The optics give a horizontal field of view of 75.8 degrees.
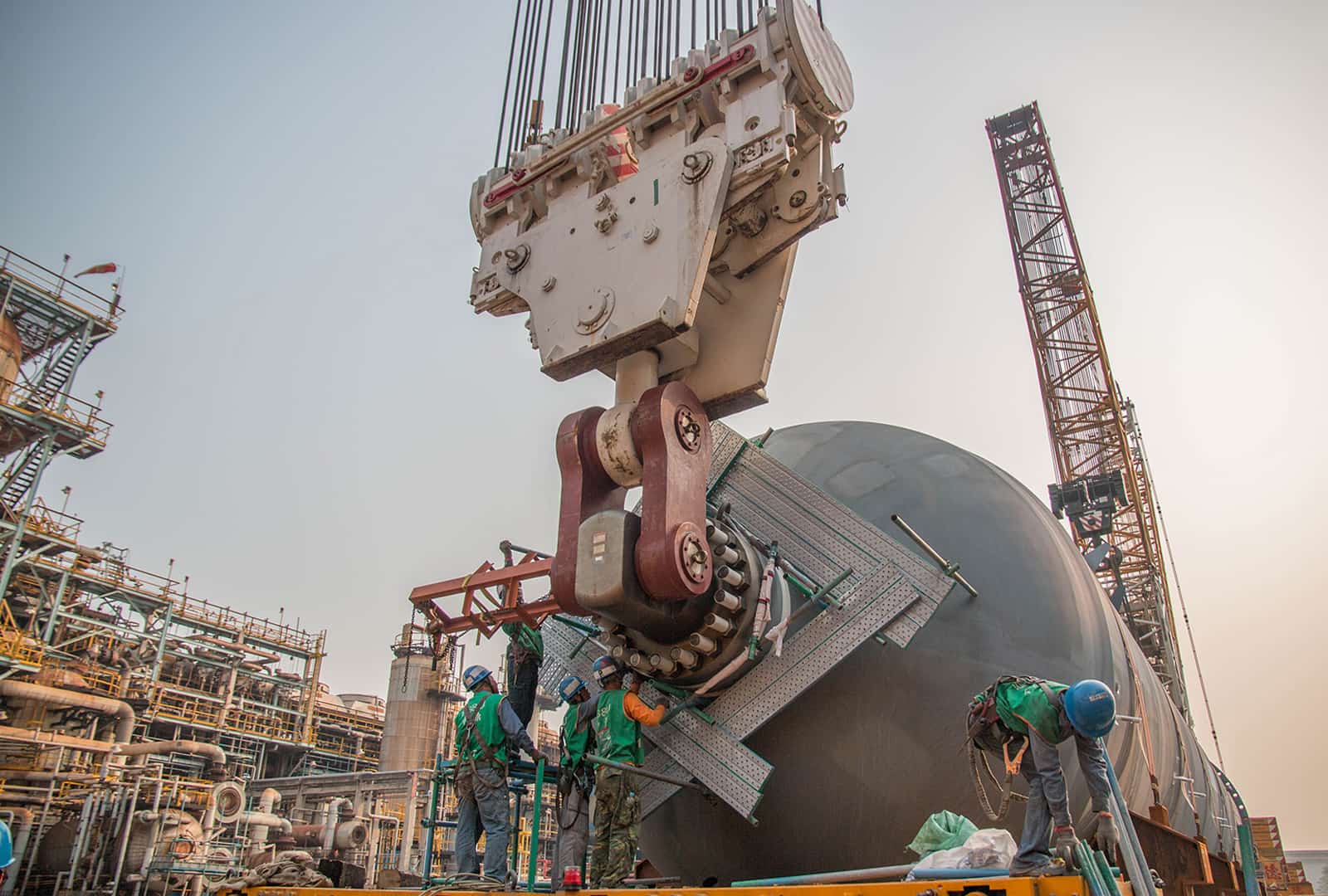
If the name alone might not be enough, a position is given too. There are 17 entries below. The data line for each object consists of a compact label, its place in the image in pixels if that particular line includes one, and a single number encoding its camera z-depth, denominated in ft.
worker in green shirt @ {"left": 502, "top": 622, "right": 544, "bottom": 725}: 22.88
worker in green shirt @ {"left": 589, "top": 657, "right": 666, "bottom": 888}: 17.16
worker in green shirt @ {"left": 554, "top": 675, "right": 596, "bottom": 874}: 18.53
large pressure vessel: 16.88
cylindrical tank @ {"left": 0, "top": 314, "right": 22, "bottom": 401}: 75.72
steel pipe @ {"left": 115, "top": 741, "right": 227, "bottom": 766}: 74.08
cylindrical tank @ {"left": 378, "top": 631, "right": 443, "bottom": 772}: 94.27
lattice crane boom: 67.15
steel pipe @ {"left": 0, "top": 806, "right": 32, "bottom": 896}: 56.18
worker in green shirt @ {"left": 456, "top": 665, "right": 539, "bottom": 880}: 19.36
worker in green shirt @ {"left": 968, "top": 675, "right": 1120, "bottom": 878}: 12.16
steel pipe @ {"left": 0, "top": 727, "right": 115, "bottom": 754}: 66.28
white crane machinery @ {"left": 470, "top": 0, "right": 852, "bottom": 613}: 17.56
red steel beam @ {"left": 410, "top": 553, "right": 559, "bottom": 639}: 21.43
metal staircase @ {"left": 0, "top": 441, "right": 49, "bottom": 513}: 76.07
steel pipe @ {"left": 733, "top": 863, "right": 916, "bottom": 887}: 12.15
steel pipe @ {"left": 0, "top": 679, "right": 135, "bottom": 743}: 68.92
